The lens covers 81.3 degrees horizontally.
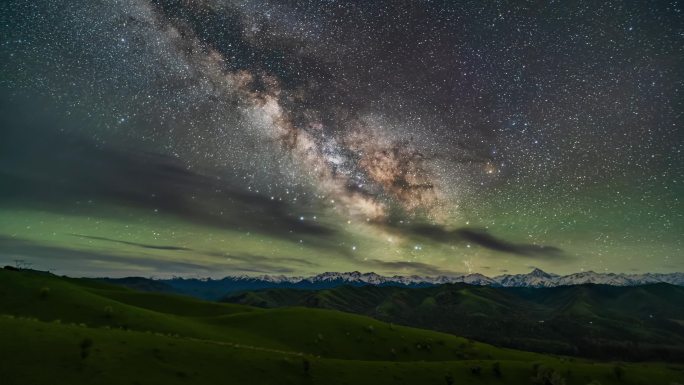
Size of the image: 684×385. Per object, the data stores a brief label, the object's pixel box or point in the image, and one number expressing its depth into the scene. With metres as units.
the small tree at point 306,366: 38.25
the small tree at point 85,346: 30.55
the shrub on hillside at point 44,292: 66.18
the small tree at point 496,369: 47.99
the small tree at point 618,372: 54.27
